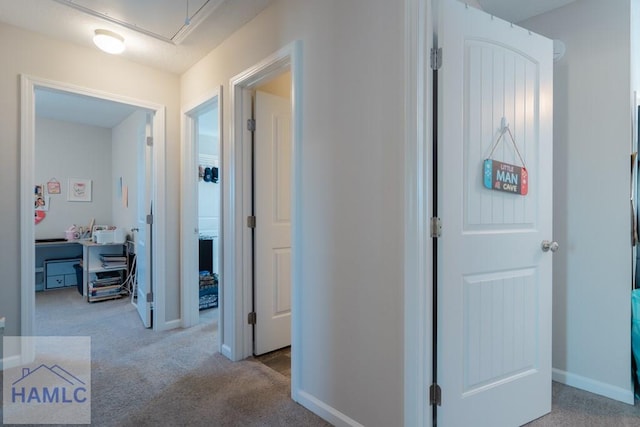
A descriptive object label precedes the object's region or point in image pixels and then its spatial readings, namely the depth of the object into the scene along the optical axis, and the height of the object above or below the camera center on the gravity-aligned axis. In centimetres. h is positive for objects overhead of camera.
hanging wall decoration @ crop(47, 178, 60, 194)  488 +33
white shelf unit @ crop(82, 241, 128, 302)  415 -78
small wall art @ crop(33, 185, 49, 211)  477 +13
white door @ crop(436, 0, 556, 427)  148 -7
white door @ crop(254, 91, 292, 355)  255 -11
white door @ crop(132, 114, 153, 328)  316 -15
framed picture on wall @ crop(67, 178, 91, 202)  505 +29
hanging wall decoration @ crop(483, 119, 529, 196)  157 +17
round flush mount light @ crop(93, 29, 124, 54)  240 +121
